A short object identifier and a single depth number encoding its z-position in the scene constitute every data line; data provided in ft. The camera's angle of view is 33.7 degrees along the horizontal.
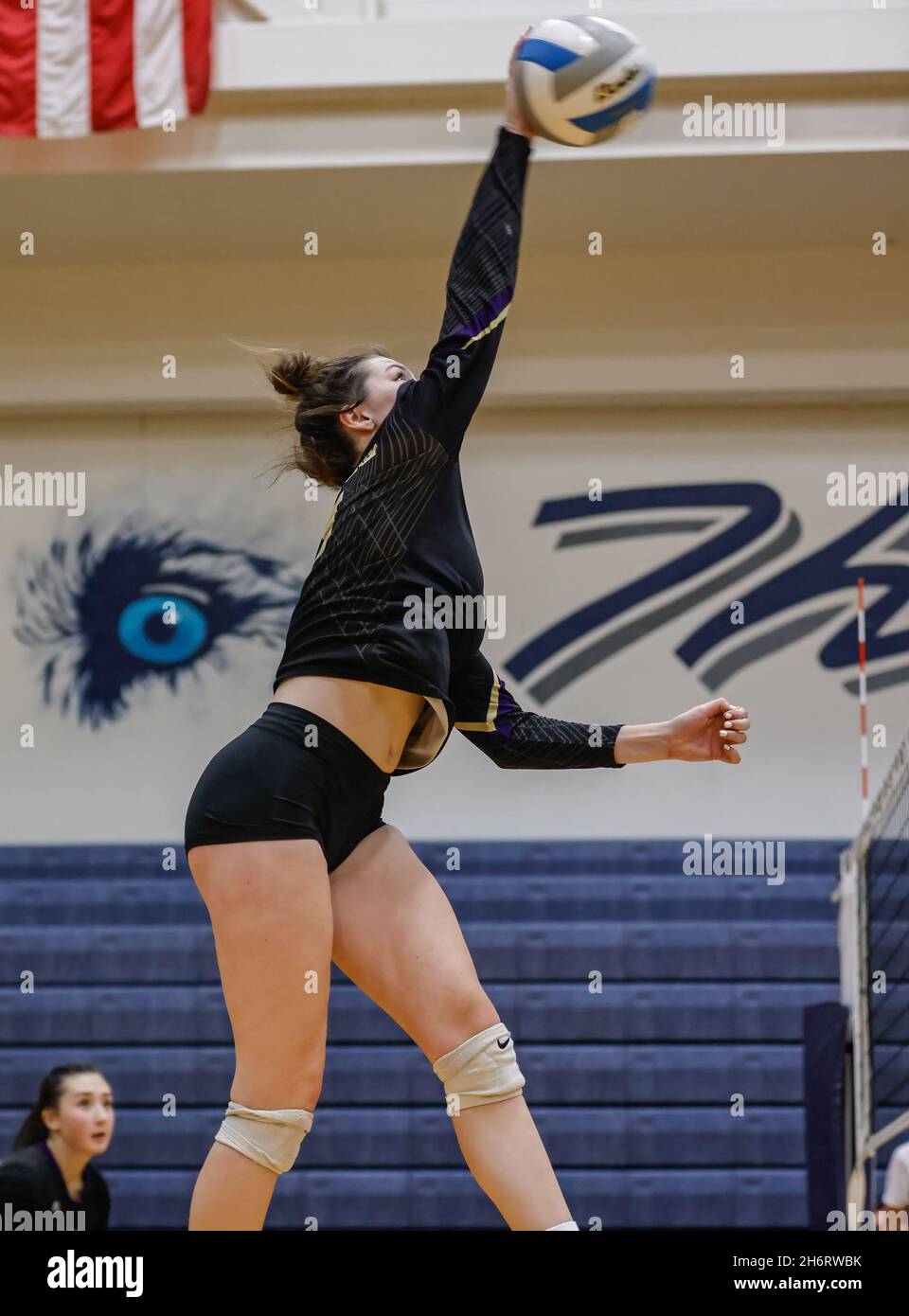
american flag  22.91
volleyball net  17.75
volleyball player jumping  8.15
